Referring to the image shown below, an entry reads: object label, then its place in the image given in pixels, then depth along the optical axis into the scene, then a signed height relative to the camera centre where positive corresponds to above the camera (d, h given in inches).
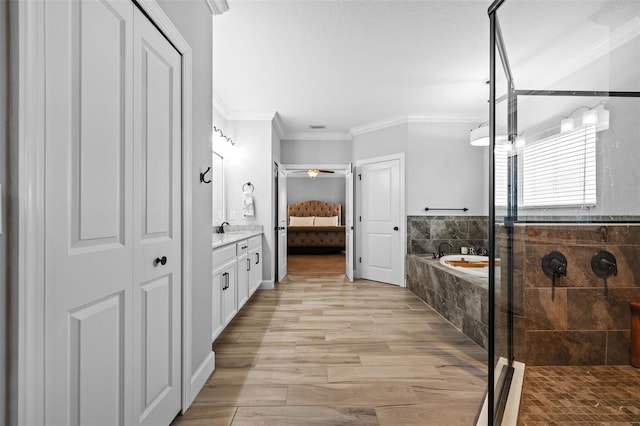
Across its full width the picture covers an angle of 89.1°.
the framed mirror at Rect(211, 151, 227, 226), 158.9 +10.9
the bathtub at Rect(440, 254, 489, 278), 145.5 -23.0
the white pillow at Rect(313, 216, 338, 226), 377.4 -9.5
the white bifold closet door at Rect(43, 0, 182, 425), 35.4 -0.7
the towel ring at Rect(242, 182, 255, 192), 175.9 +14.8
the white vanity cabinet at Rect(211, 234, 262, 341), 97.1 -23.3
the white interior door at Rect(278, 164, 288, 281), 197.3 -6.9
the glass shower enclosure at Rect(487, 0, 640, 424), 52.3 +5.0
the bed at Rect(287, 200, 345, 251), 327.9 -24.5
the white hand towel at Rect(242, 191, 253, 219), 173.2 +3.6
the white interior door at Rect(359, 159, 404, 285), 189.3 -5.0
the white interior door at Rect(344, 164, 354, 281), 199.9 -7.6
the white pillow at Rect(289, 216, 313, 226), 377.1 -9.5
